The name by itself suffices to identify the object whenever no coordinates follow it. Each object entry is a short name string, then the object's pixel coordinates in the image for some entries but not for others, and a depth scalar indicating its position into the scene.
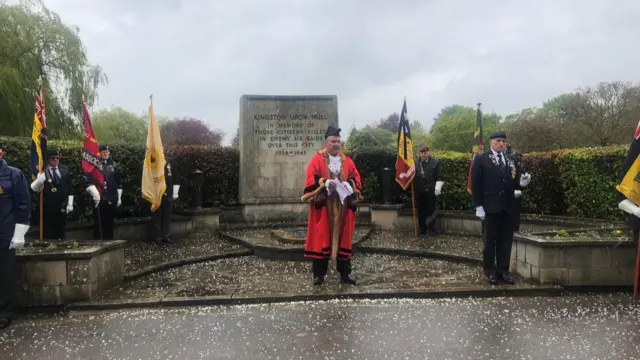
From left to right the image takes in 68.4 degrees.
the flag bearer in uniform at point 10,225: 4.89
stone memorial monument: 12.23
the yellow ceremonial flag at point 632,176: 5.29
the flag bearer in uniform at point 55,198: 7.64
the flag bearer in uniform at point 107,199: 8.74
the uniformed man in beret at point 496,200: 5.86
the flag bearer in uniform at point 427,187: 10.00
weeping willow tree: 17.11
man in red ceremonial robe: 5.86
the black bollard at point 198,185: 11.09
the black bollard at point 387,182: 11.26
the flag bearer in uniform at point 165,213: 9.52
